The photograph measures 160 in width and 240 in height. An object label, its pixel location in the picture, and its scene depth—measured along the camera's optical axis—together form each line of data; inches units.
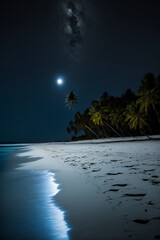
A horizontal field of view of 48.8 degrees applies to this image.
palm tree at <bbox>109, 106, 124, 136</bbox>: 1595.7
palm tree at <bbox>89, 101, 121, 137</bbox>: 1680.6
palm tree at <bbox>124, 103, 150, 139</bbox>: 1302.9
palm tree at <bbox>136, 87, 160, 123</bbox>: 1187.9
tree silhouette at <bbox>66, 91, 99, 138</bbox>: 1934.1
